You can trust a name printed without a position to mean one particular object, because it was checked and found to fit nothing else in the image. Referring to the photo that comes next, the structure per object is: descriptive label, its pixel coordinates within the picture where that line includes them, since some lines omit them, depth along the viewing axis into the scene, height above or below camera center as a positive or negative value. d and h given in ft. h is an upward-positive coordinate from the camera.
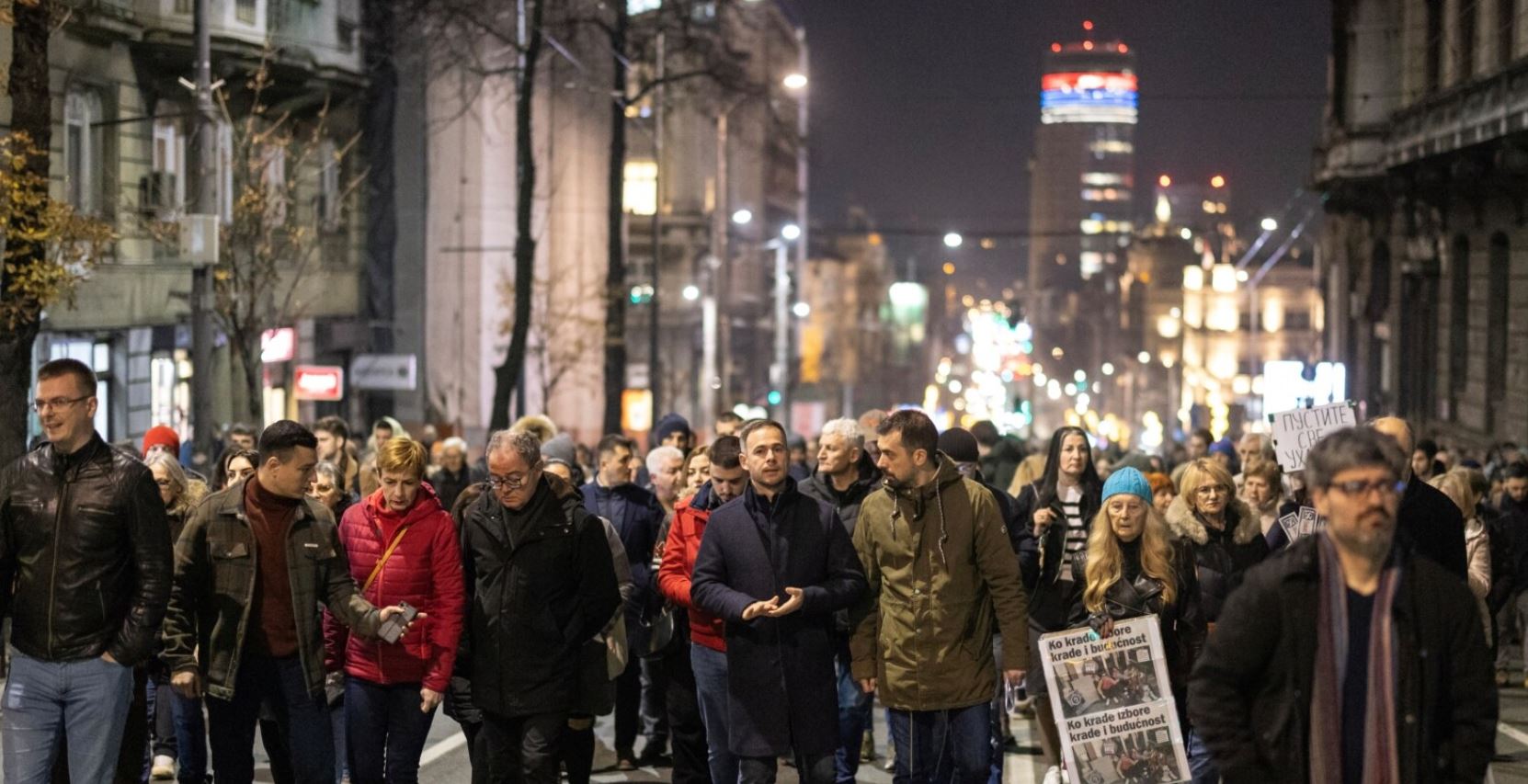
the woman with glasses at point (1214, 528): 32.35 -2.75
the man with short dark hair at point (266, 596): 27.35 -3.24
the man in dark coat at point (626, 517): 38.70 -3.07
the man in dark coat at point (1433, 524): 28.17 -2.25
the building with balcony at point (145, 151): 83.97 +8.43
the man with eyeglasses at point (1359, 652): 17.31 -2.47
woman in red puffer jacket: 28.17 -3.56
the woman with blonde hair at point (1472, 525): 40.78 -3.46
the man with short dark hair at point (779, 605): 28.81 -3.50
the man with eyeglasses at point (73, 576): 25.14 -2.76
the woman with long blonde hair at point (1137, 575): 30.30 -3.20
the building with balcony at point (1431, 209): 99.19 +8.67
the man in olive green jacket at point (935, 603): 28.45 -3.41
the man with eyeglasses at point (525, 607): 28.43 -3.50
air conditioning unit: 91.50 +6.91
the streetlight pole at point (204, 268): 69.05 +2.71
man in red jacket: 30.12 -3.48
